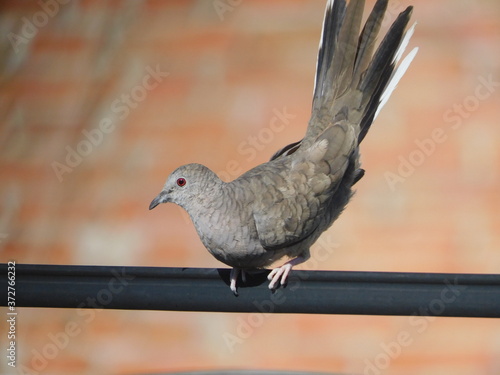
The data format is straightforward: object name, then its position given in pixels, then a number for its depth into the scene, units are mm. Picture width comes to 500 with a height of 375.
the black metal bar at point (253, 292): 4414
